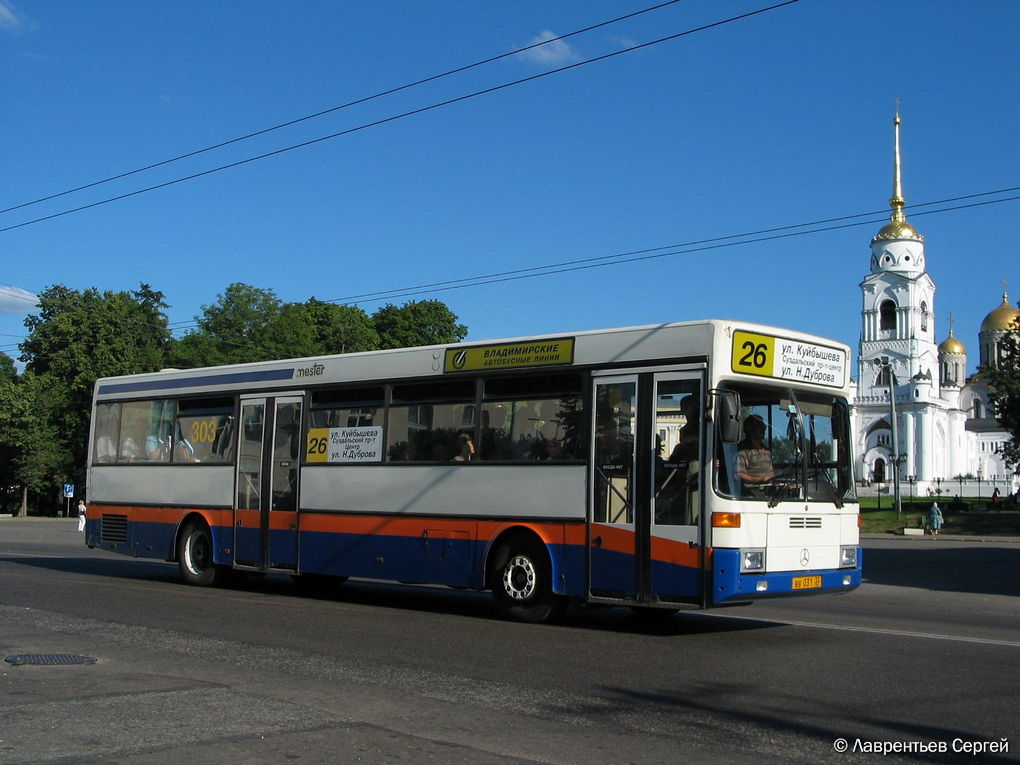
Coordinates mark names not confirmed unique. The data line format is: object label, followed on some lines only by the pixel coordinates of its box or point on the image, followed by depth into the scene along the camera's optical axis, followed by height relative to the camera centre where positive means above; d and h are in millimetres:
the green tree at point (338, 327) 80438 +12894
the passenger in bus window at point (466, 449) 13531 +705
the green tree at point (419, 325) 83875 +13606
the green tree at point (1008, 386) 52812 +6273
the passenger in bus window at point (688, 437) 11500 +774
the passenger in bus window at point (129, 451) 18531 +807
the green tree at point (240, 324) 82375 +13925
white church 116500 +15759
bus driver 11461 +586
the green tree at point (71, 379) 70062 +7507
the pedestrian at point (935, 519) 49312 +0
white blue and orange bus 11484 +470
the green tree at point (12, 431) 69688 +4088
